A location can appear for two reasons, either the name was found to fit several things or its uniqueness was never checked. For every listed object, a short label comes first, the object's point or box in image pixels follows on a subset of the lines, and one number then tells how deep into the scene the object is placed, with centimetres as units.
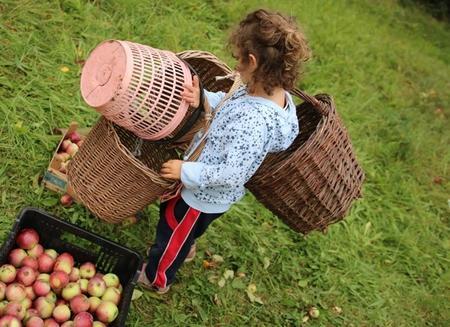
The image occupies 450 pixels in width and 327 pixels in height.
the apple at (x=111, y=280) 239
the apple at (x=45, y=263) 232
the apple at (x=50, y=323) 214
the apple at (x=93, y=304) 227
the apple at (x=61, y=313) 219
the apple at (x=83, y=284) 234
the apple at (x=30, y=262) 227
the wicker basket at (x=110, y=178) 212
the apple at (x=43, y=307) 218
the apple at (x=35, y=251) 233
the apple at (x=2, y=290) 213
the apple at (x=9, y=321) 201
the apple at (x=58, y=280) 226
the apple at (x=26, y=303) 216
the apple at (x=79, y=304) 223
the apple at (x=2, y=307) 208
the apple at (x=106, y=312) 225
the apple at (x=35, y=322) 209
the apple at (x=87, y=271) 239
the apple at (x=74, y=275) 236
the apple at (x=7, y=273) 218
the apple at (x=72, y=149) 274
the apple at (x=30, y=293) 221
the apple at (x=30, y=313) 213
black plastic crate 230
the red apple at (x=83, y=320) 215
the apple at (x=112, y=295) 232
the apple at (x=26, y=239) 232
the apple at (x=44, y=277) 227
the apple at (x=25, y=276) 222
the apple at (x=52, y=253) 238
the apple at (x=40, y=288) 222
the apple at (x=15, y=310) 207
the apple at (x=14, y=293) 214
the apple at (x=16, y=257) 228
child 187
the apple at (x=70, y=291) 228
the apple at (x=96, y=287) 232
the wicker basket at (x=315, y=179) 217
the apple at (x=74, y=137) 282
